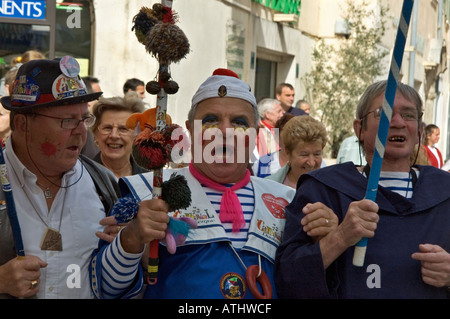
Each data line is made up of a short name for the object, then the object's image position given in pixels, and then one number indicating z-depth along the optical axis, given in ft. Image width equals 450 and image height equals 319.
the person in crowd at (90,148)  18.12
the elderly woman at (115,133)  16.63
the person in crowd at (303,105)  41.70
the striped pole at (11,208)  9.26
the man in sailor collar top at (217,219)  9.72
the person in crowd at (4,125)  17.30
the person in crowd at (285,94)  37.11
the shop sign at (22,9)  24.20
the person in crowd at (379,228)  9.73
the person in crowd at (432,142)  35.76
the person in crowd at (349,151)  26.73
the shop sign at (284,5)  47.14
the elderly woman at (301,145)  18.85
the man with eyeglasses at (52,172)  9.82
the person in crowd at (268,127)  27.12
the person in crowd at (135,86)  29.04
